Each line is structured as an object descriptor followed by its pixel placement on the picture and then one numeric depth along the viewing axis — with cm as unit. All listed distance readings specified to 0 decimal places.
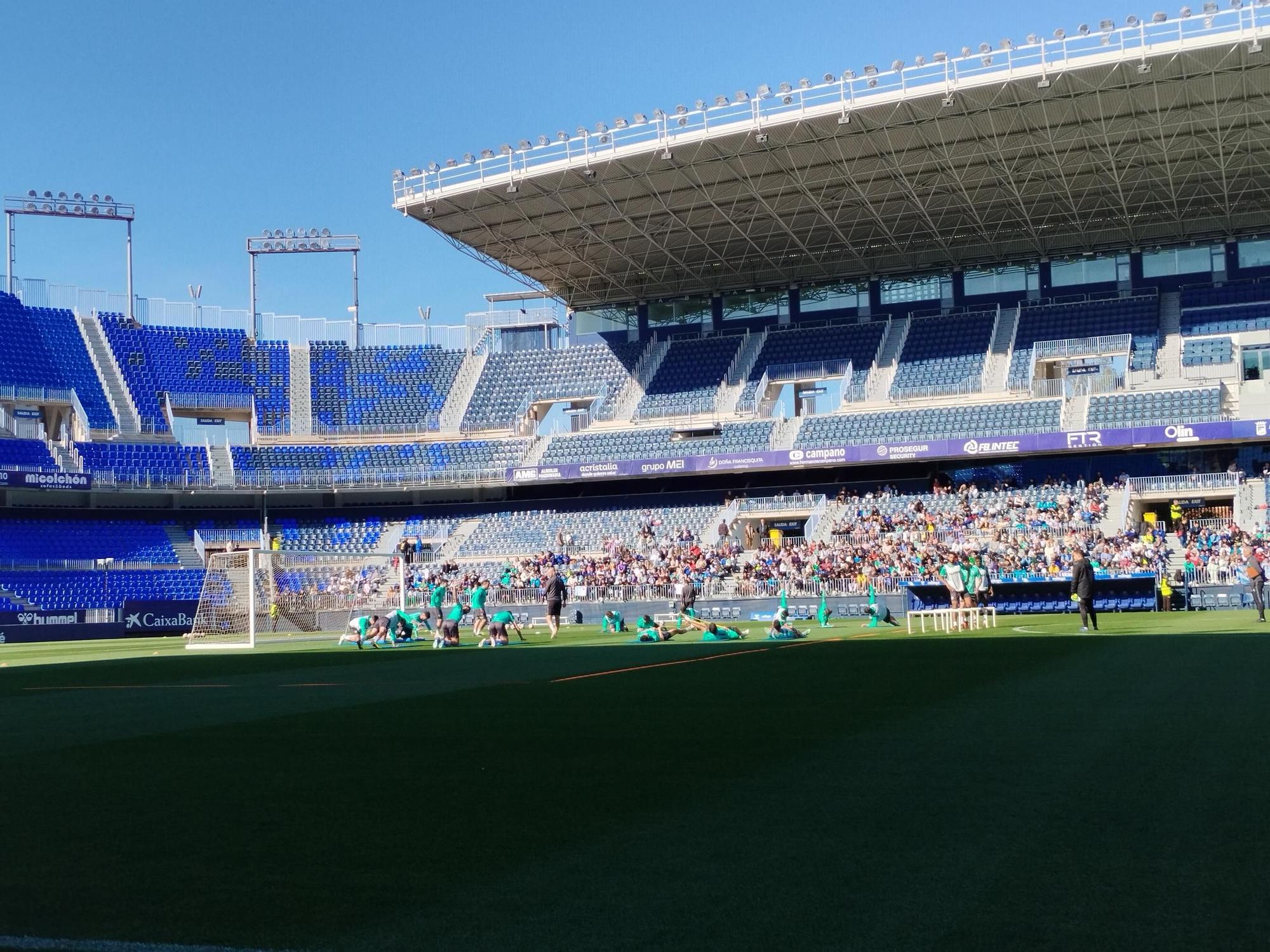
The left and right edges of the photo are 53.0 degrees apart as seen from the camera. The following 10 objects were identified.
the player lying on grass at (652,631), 2570
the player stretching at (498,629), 2612
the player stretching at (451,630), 2594
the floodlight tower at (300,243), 6825
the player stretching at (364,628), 2650
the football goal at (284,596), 3466
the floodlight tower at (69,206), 6312
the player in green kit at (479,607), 2920
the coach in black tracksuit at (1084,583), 2312
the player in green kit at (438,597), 2909
